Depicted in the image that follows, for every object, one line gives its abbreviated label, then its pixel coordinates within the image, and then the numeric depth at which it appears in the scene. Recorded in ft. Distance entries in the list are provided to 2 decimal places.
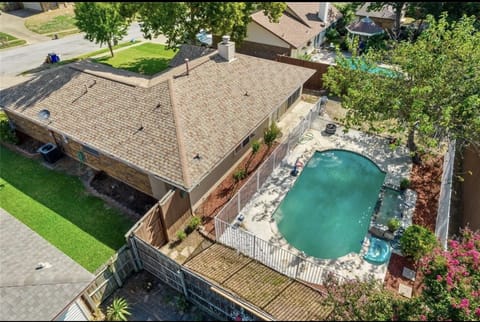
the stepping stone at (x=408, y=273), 42.37
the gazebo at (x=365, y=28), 120.67
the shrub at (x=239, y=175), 57.11
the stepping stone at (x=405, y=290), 40.39
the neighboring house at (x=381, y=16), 144.66
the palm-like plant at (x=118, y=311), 35.42
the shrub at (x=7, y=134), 65.98
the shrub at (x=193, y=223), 47.72
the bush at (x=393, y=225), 47.96
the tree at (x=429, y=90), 48.47
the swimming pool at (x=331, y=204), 49.39
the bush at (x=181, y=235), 46.60
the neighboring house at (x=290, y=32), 108.27
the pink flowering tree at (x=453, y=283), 28.78
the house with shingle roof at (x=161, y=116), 46.62
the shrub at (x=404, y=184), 57.21
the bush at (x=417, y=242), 41.60
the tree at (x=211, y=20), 79.00
